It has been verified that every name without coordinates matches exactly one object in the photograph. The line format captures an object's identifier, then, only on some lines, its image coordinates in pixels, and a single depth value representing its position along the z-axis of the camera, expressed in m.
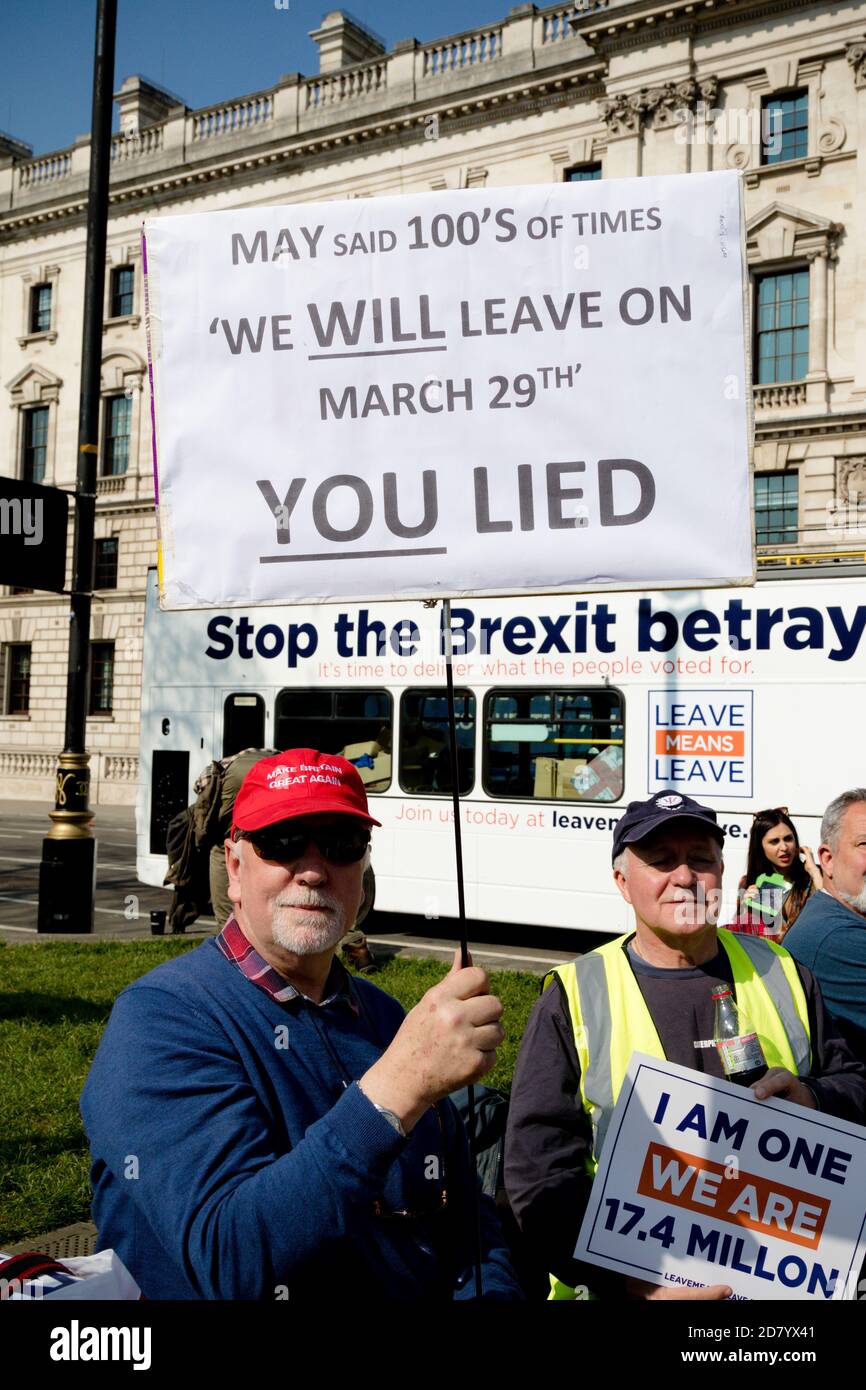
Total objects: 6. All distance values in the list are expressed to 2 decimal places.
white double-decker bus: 10.39
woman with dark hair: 7.19
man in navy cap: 2.69
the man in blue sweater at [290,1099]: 1.71
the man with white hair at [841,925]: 3.47
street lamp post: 10.11
